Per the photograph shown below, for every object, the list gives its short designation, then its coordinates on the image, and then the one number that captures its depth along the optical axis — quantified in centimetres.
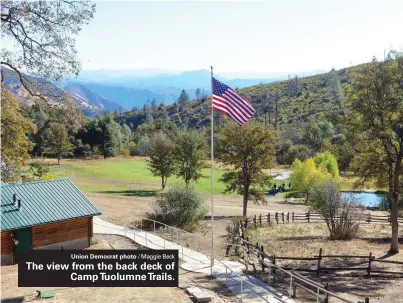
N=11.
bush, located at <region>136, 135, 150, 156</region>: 11477
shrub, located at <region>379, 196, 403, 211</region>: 5554
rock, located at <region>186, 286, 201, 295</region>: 1765
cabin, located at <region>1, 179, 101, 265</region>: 2397
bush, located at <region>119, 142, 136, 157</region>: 11376
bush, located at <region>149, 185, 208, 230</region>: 3525
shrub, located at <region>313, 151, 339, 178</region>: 6875
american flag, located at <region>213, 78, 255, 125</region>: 2047
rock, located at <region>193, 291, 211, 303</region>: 1684
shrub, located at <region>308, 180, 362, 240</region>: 3222
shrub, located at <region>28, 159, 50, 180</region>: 4631
